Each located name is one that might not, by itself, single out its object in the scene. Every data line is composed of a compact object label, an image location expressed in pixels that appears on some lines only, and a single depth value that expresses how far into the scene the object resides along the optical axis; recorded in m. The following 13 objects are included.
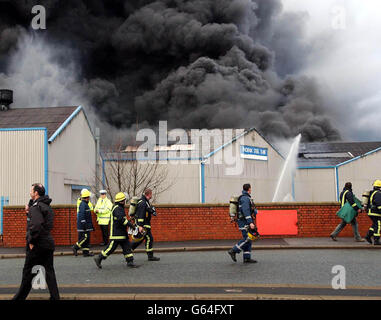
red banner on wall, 13.62
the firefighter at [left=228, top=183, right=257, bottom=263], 8.98
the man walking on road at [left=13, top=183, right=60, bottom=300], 6.03
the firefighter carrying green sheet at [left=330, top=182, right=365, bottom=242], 11.98
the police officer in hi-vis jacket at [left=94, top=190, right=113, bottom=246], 12.22
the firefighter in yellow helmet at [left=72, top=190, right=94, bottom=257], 11.12
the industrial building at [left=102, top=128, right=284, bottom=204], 20.44
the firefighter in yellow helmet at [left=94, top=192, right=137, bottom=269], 8.93
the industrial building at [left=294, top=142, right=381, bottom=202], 29.67
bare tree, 19.77
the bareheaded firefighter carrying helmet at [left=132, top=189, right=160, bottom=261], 9.58
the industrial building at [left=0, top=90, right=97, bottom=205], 16.38
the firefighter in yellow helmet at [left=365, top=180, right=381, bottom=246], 11.23
